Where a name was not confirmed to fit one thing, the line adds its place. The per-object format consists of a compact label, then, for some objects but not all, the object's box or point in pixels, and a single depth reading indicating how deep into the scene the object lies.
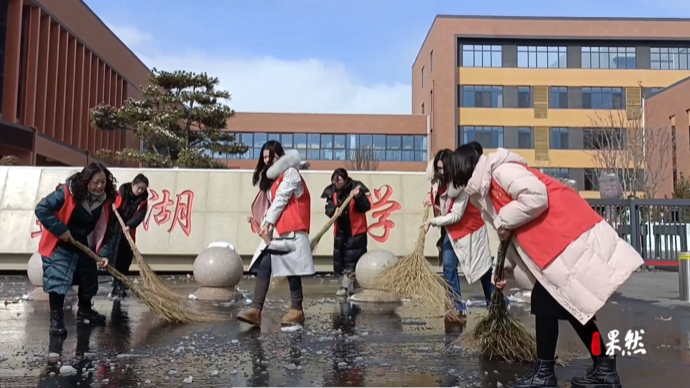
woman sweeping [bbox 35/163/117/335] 5.65
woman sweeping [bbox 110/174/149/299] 8.48
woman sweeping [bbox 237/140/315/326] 6.04
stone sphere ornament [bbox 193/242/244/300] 8.76
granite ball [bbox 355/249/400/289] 8.45
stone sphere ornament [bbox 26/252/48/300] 8.81
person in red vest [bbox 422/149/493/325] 6.16
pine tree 28.64
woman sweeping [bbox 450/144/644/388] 3.56
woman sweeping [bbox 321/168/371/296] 8.77
